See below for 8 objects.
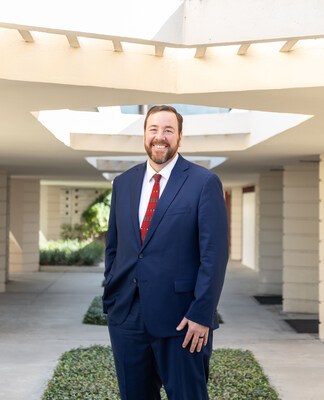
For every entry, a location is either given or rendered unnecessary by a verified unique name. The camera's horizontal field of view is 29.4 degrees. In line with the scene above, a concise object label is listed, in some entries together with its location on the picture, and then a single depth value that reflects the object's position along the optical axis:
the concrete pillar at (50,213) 24.19
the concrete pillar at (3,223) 13.42
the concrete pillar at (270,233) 13.80
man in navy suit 2.64
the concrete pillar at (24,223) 17.56
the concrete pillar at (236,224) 23.30
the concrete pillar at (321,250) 8.84
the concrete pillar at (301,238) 11.40
